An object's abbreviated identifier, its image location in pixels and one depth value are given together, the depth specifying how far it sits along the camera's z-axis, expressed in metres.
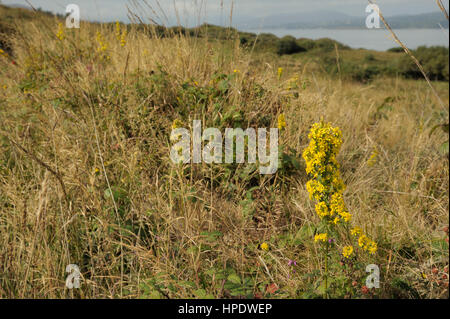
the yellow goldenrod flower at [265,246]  1.66
